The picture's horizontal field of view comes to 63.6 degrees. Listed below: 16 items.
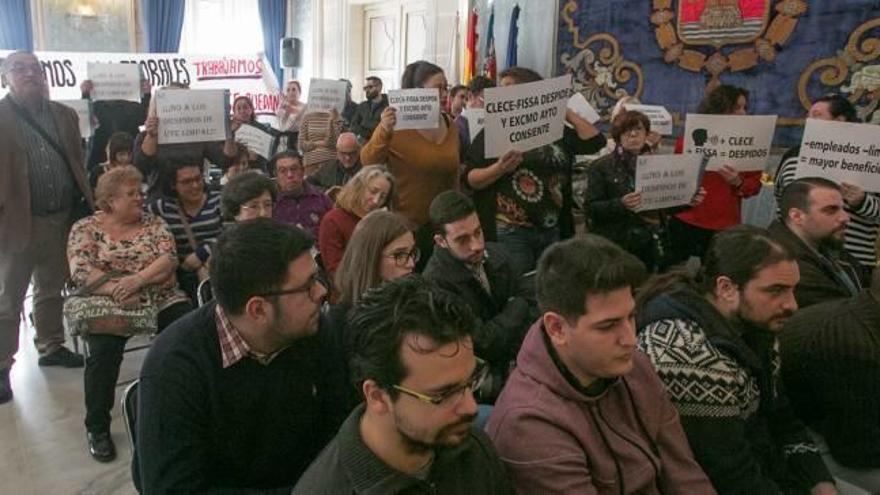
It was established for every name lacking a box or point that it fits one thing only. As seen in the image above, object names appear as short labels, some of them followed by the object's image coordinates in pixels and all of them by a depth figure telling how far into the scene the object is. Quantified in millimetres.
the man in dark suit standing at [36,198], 3580
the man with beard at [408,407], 1229
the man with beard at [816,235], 2576
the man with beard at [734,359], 1698
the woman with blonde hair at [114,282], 2986
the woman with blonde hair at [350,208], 3219
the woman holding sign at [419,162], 3547
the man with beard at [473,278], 2594
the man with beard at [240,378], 1525
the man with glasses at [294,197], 3871
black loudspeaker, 11297
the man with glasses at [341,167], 4570
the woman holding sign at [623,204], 3686
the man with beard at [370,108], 6444
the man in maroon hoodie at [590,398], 1453
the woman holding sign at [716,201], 3816
